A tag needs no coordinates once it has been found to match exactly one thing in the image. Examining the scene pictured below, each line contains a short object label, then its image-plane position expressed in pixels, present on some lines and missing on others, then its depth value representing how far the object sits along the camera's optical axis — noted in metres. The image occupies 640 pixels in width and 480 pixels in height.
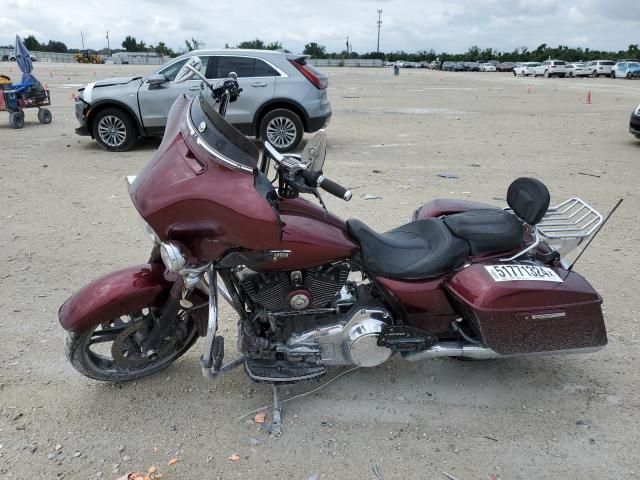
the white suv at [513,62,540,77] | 46.30
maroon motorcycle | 2.33
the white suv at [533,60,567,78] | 42.47
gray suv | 9.16
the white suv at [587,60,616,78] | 42.11
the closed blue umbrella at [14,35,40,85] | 11.88
